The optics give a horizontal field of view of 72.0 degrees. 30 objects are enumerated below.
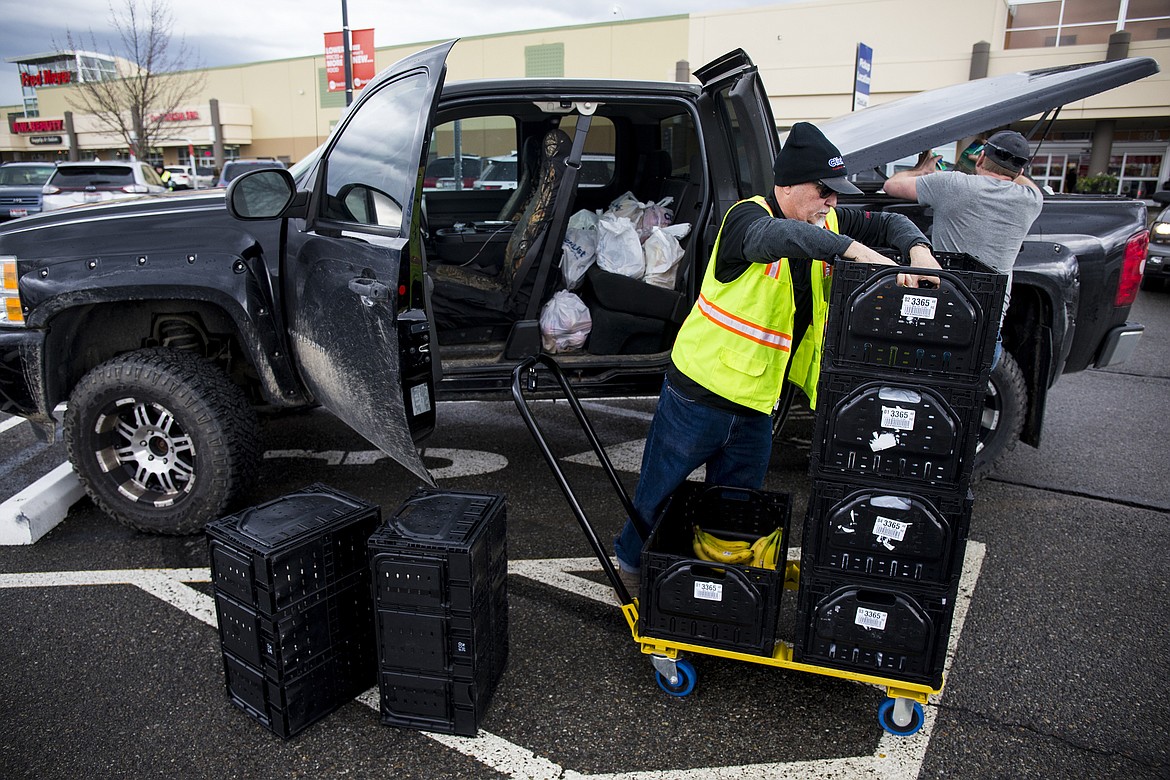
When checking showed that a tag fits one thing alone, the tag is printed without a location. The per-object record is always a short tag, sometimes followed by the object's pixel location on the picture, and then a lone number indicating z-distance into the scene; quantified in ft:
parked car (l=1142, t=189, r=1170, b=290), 34.91
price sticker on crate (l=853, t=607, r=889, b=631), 7.69
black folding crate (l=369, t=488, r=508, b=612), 7.78
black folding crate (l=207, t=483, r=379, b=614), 7.75
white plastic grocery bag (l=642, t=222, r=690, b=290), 14.11
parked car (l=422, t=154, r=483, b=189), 17.04
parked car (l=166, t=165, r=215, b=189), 75.33
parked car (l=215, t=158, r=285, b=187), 51.37
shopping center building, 73.67
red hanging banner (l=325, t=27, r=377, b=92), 48.29
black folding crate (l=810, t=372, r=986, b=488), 7.13
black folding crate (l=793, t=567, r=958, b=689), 7.59
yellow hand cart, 7.90
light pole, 46.73
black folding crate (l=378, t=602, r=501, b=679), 7.91
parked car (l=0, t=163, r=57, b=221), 54.75
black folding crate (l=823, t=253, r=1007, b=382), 6.88
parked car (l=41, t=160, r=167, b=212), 50.18
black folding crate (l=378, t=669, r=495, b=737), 8.06
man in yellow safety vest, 7.76
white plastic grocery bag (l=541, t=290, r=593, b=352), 13.83
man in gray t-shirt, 11.30
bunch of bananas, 8.95
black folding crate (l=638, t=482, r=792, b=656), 8.00
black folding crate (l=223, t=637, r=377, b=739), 7.99
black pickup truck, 10.14
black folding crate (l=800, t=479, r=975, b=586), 7.39
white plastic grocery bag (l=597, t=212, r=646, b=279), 14.14
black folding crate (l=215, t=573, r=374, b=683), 7.88
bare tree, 80.69
